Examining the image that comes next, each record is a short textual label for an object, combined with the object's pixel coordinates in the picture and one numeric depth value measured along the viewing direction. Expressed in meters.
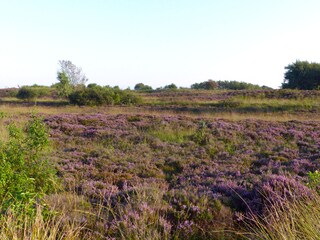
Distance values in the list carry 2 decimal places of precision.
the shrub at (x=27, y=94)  41.26
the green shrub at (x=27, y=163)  4.55
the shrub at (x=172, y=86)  60.88
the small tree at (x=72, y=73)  42.28
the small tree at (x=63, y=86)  36.66
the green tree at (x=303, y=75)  47.94
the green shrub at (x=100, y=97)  31.38
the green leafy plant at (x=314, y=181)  4.80
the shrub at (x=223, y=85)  64.64
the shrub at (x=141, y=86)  71.14
